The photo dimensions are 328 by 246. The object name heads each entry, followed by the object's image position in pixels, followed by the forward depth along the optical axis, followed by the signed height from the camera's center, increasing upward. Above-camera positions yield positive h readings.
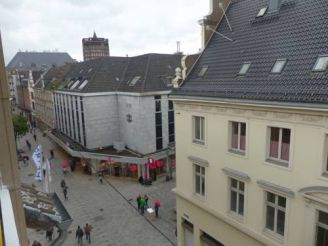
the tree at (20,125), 36.31 -5.35
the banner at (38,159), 18.36 -5.12
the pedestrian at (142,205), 22.02 -9.91
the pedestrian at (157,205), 21.50 -9.75
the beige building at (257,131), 9.18 -2.10
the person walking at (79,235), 18.05 -10.03
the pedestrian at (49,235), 17.55 -9.74
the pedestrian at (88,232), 18.34 -9.95
